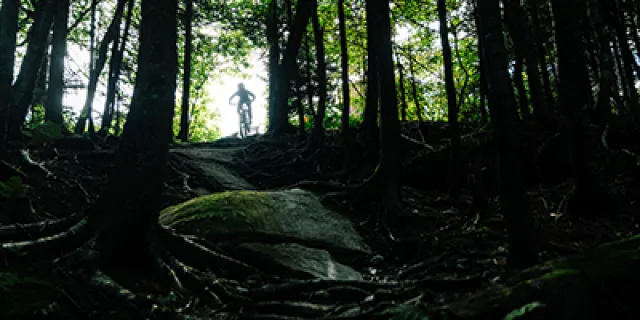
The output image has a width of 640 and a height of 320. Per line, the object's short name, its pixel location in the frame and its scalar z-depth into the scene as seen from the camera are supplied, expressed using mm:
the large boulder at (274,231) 5074
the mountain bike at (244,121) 20094
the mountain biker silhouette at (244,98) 20062
